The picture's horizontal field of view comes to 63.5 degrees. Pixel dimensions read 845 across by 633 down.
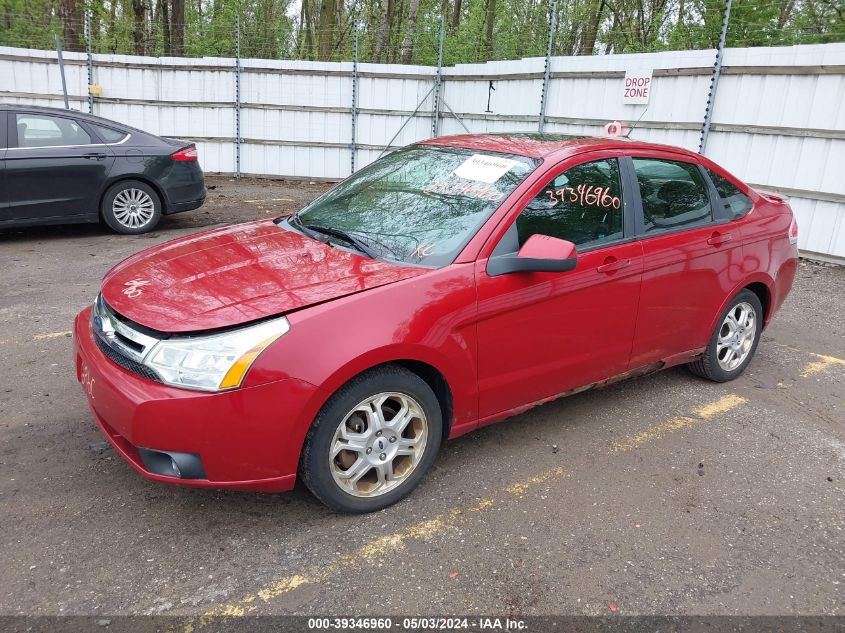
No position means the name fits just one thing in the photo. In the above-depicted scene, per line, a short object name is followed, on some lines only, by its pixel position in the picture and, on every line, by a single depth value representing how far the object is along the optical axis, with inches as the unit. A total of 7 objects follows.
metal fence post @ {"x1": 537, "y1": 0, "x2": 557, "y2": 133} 417.7
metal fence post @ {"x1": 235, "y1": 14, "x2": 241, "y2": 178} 533.3
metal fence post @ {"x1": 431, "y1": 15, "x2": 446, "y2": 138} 510.3
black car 296.8
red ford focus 103.3
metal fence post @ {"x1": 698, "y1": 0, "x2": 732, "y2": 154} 338.2
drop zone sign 377.4
